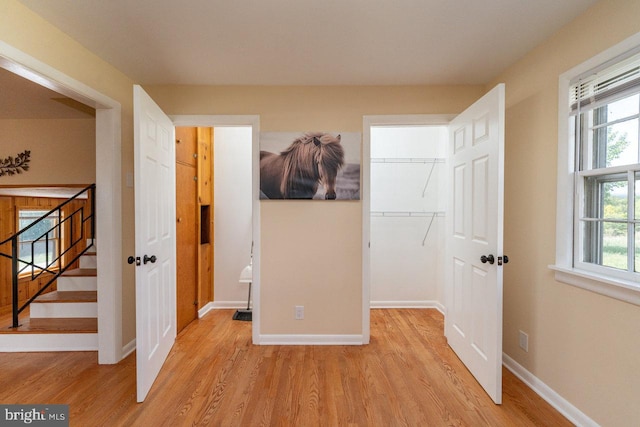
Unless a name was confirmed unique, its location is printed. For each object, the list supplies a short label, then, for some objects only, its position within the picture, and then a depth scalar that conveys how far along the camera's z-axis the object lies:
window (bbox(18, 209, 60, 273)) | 4.86
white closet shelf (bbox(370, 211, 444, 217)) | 3.78
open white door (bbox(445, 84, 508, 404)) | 1.87
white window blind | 1.51
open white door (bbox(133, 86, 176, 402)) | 1.89
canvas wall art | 2.69
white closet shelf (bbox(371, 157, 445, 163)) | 3.76
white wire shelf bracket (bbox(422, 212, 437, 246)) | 3.78
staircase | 2.59
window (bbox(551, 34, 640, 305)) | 1.50
